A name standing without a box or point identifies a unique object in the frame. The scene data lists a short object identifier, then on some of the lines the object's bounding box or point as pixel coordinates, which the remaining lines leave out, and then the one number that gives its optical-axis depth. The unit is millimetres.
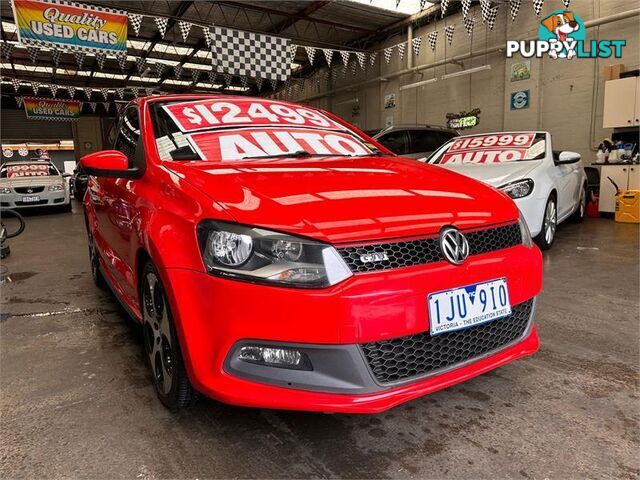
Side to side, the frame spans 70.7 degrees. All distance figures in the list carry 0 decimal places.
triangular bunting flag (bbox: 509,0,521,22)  8438
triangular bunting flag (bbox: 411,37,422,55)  11591
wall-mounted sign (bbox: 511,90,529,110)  9562
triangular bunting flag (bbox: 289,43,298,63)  9516
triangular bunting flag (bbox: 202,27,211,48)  8758
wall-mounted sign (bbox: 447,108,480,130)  10749
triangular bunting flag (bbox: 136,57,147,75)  15520
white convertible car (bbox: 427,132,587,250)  3986
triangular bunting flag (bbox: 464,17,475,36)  9367
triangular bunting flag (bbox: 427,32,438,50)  10562
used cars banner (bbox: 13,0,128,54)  7215
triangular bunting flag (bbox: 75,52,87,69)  11617
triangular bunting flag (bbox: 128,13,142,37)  8395
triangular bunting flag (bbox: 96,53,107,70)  8258
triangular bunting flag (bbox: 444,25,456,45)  10109
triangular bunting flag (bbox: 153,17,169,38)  8898
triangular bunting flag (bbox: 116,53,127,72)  8664
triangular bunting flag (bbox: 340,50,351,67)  11709
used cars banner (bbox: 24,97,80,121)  18866
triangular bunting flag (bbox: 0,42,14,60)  13227
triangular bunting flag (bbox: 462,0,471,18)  8391
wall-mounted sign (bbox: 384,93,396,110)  13457
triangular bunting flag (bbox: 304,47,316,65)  11027
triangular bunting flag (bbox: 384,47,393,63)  12347
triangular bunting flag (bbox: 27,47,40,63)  11938
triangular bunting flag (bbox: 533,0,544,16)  7578
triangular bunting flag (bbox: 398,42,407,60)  11450
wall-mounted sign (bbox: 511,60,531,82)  9461
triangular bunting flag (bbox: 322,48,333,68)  11494
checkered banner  8766
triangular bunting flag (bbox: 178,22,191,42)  9422
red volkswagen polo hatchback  1248
